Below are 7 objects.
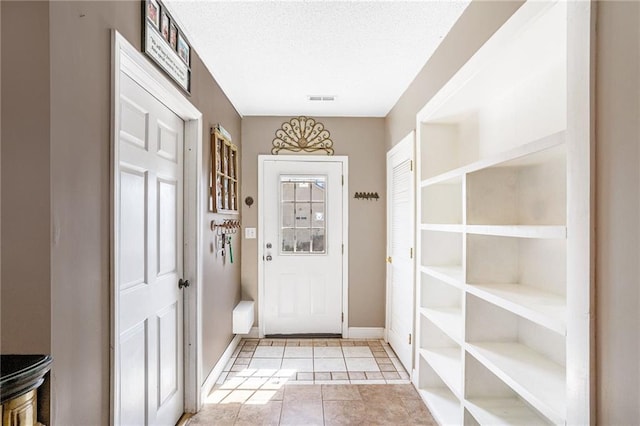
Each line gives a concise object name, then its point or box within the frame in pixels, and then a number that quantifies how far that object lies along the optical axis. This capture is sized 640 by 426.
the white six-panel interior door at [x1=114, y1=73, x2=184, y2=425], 1.52
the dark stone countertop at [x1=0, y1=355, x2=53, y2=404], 0.72
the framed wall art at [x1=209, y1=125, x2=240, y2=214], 2.67
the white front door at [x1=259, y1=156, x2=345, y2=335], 3.81
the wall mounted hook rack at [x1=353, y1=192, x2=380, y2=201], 3.84
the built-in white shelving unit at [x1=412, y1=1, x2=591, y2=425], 1.20
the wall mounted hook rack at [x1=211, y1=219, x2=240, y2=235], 2.77
